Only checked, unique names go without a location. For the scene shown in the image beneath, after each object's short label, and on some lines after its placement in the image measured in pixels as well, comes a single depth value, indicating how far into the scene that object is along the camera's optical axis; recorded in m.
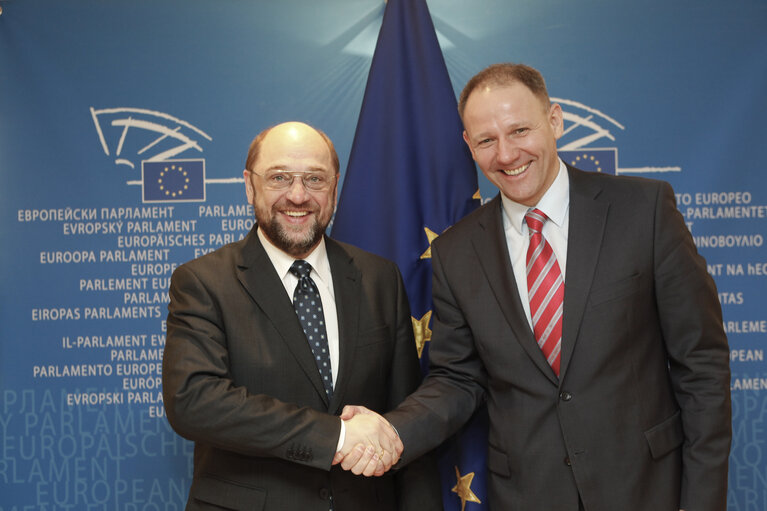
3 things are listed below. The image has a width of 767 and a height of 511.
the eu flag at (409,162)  2.64
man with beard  1.92
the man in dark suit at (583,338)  1.88
